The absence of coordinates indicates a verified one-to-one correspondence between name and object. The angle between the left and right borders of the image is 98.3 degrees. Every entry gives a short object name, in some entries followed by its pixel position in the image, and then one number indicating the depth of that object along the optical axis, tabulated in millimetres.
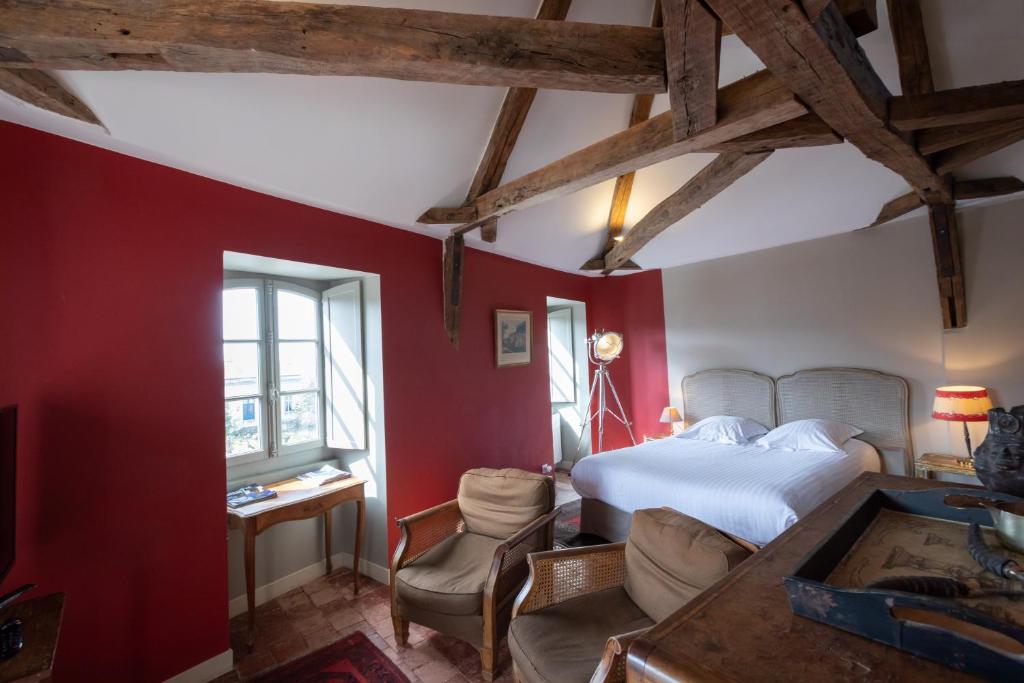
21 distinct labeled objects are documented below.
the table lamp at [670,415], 4957
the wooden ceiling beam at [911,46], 2498
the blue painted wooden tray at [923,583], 609
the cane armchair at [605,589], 1699
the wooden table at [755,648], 640
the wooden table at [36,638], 1360
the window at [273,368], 3197
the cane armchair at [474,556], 2264
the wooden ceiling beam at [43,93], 1794
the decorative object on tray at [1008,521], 979
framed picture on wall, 4328
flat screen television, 1623
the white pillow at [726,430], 4266
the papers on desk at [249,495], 2771
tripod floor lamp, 4922
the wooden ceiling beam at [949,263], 3533
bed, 2828
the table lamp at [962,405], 3160
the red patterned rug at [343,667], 2314
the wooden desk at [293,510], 2609
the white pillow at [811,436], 3785
